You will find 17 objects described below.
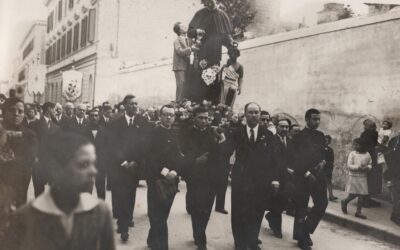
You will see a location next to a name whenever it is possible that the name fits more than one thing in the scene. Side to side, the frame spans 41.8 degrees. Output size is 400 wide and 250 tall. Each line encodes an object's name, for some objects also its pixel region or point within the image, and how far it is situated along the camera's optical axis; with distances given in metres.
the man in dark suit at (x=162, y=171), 5.19
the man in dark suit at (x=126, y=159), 5.79
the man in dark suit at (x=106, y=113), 9.46
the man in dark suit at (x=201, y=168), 5.54
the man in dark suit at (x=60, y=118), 8.25
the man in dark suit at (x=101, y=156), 6.55
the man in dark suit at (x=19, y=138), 4.77
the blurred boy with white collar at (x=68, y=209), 2.01
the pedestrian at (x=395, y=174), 7.41
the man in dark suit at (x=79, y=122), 7.94
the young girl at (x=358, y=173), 7.85
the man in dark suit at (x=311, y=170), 6.02
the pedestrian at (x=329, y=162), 6.36
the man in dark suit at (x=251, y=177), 5.54
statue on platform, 8.36
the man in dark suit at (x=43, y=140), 6.12
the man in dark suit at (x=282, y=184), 5.86
